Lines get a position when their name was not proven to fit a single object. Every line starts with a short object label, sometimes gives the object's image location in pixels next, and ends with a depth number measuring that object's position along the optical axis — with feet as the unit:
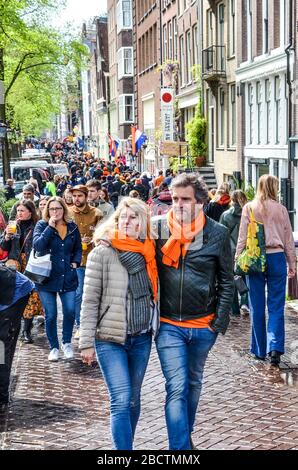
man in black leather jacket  16.07
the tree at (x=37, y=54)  86.79
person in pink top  24.63
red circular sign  115.03
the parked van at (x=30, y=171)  99.76
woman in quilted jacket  15.71
